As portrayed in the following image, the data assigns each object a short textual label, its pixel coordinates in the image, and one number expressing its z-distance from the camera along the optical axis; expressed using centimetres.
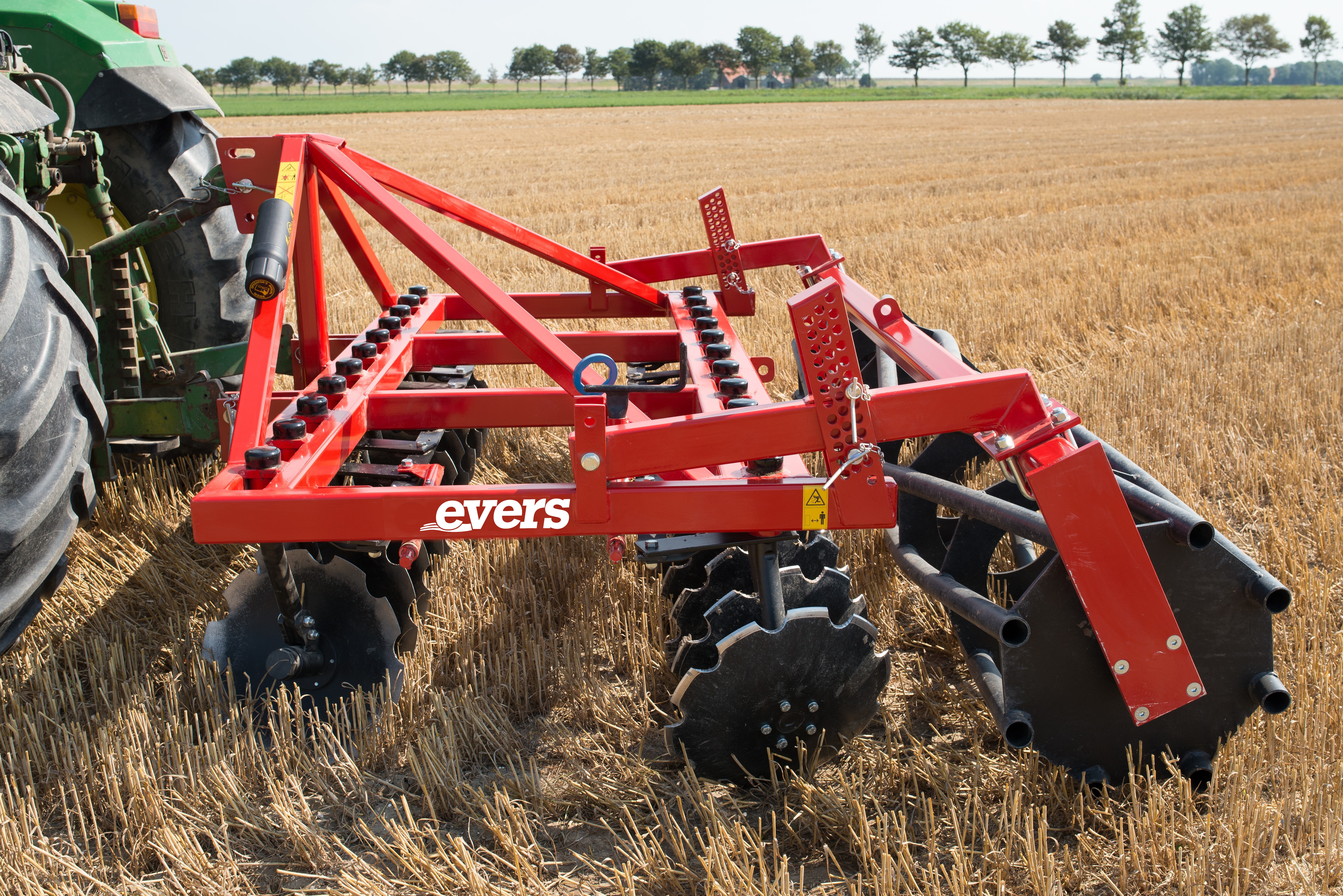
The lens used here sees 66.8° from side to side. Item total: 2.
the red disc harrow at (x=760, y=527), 200
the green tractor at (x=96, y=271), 190
